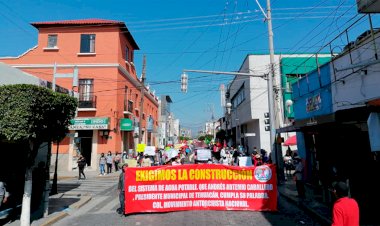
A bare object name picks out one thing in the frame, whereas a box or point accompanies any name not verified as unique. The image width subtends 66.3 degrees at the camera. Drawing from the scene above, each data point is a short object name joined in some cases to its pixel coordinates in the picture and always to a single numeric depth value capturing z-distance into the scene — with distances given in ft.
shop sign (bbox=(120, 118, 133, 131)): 84.48
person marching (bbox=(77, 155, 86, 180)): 59.82
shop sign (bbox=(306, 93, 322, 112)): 42.92
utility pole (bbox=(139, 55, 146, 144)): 85.24
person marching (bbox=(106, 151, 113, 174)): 70.03
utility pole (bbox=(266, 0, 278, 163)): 50.55
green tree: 23.22
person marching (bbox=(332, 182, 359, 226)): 13.57
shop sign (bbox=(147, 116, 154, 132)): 125.01
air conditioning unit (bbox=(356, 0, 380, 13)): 24.15
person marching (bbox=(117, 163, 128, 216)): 30.19
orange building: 78.23
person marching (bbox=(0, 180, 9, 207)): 25.22
